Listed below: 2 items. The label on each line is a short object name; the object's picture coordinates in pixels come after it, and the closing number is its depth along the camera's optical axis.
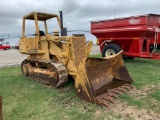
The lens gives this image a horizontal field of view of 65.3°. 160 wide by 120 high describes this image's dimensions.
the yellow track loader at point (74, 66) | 2.73
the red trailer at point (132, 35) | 5.02
